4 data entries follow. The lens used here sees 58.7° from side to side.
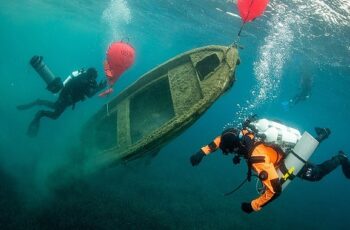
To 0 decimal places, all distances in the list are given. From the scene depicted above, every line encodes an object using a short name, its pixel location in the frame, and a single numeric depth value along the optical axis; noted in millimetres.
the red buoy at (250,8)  6728
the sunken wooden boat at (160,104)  6430
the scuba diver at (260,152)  5450
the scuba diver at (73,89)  9643
